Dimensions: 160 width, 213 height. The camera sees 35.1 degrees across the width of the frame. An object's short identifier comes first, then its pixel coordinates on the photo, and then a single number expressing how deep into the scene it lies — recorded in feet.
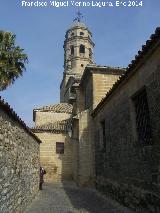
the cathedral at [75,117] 46.68
